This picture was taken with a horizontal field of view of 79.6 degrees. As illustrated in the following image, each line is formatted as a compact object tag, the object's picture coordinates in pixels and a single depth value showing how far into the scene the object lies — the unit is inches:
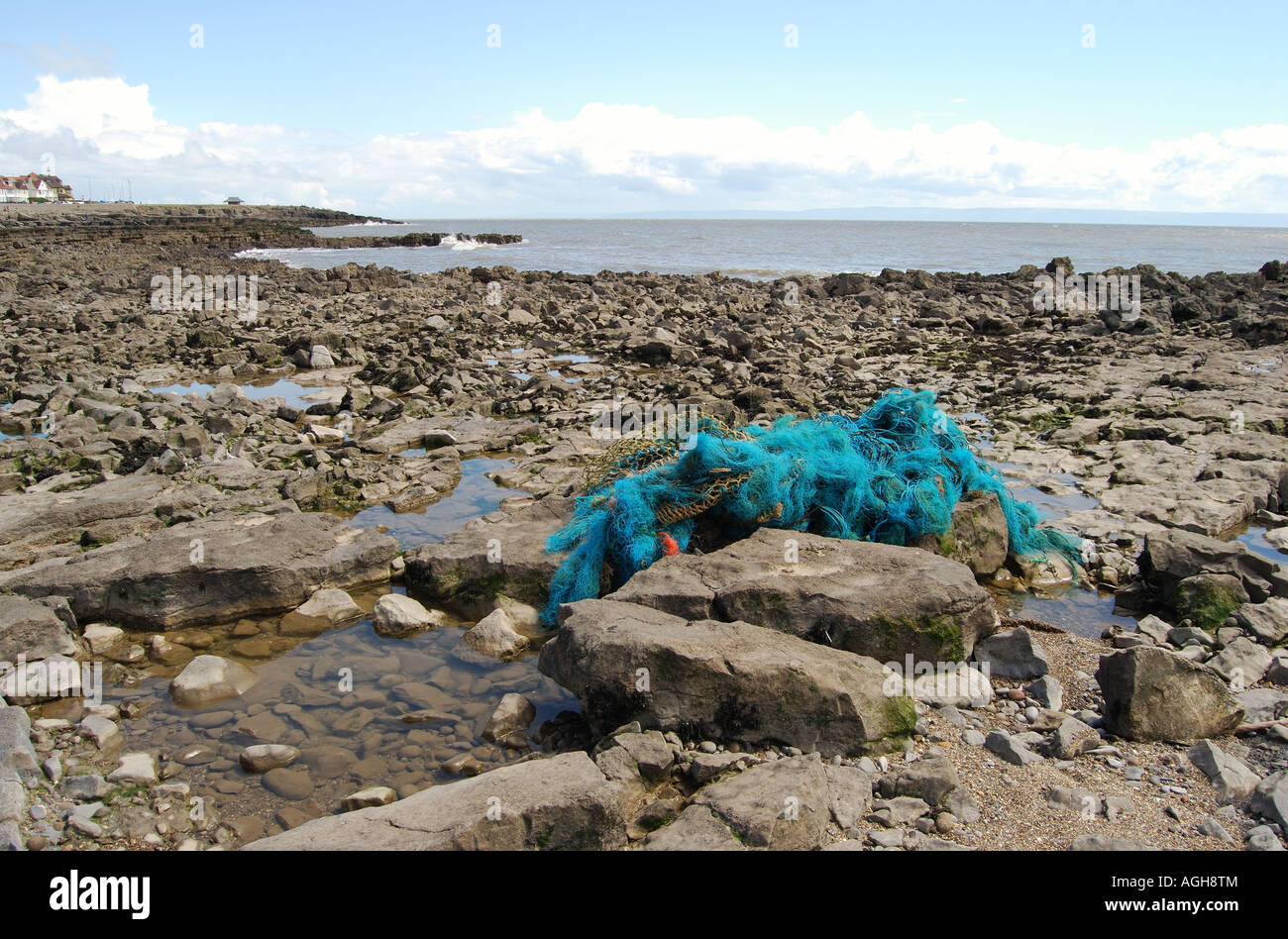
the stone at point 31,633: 189.2
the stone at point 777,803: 124.8
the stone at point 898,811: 134.7
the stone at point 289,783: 152.8
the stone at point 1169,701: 159.6
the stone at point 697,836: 122.0
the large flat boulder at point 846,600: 185.5
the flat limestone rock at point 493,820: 119.3
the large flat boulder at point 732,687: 154.8
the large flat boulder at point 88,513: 254.2
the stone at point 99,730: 164.7
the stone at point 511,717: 172.1
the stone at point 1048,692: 177.5
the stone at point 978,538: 241.1
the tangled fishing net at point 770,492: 225.0
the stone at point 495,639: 205.9
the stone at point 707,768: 147.9
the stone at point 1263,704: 166.9
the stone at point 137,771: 152.5
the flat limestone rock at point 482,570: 232.5
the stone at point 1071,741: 157.4
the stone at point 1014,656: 189.5
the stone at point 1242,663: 181.5
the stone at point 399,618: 216.1
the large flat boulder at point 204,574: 214.2
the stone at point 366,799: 145.4
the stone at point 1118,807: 136.3
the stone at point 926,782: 139.3
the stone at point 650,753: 147.9
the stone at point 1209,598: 209.0
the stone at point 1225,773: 140.9
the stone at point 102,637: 203.0
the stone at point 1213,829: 129.6
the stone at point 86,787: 145.3
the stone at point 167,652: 202.1
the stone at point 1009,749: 153.9
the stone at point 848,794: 134.6
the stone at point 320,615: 219.0
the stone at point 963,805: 135.9
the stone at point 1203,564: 218.8
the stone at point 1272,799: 130.9
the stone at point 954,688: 179.2
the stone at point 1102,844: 122.5
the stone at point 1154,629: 205.6
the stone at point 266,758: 159.3
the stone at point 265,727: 171.3
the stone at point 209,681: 182.1
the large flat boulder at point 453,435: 383.6
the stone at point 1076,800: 137.2
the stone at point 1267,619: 198.4
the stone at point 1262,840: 126.0
